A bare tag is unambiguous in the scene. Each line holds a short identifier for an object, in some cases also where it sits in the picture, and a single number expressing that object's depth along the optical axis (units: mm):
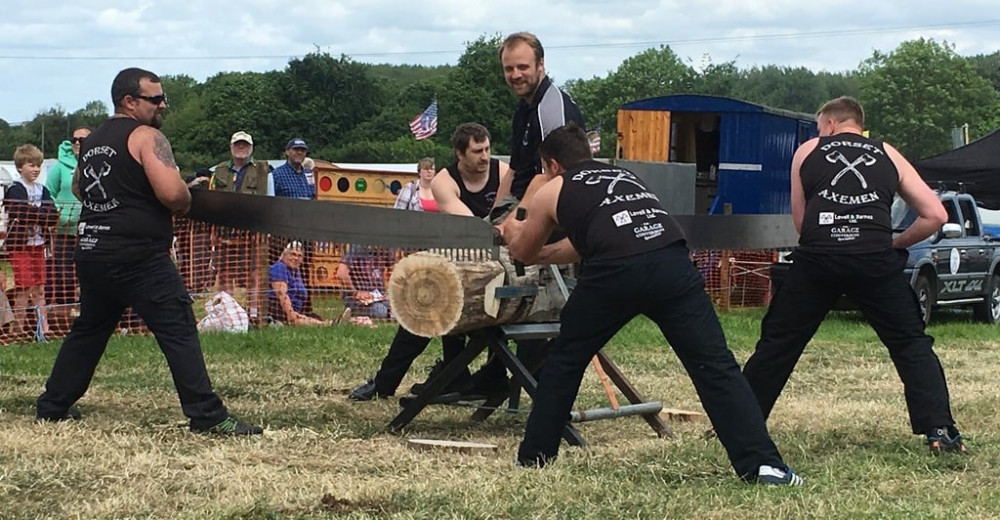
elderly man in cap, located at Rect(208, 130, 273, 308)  12320
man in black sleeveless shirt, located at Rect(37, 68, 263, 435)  6547
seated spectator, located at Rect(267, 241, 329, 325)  12859
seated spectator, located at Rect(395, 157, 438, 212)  13258
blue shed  21109
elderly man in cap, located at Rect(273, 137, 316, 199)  13211
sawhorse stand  6707
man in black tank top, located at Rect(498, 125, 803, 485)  5383
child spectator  11125
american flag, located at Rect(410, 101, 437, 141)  31172
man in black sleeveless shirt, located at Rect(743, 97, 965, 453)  6199
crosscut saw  6375
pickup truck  14969
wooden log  6605
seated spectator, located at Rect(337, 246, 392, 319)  13408
